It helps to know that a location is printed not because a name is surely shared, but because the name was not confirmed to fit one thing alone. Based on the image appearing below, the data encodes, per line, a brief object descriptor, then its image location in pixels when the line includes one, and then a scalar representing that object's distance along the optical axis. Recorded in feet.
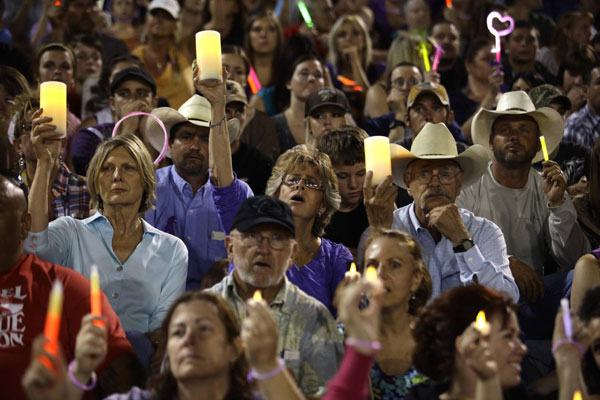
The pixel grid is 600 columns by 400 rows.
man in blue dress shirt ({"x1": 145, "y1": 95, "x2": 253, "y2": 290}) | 35.19
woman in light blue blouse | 29.94
